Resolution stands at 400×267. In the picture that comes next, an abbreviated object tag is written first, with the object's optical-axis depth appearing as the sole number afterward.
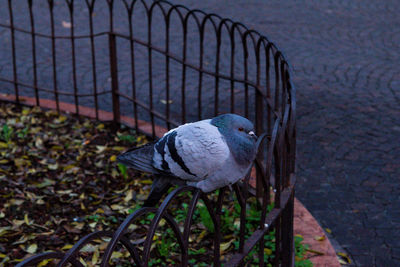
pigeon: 2.99
